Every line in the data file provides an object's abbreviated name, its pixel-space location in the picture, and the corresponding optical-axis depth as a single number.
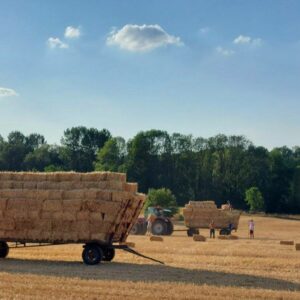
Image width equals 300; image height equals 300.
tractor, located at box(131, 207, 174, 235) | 44.41
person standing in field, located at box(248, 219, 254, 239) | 42.00
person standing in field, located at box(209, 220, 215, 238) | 40.86
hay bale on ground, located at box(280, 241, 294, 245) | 34.25
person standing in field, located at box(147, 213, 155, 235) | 45.03
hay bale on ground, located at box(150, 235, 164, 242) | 34.56
